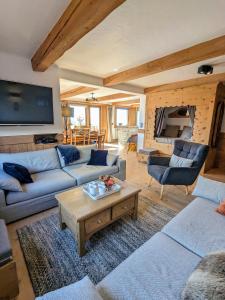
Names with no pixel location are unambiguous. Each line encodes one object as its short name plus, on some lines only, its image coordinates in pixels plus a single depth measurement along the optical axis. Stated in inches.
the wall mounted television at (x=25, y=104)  98.0
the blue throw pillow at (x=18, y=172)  83.0
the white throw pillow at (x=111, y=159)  117.7
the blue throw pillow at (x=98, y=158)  118.8
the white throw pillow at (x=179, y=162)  105.0
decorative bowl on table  75.8
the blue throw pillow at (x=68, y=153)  112.3
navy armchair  97.7
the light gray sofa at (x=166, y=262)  31.8
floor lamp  195.2
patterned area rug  52.3
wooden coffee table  58.4
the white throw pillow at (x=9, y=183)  73.4
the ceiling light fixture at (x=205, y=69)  107.6
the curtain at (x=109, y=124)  328.2
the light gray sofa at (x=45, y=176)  76.4
